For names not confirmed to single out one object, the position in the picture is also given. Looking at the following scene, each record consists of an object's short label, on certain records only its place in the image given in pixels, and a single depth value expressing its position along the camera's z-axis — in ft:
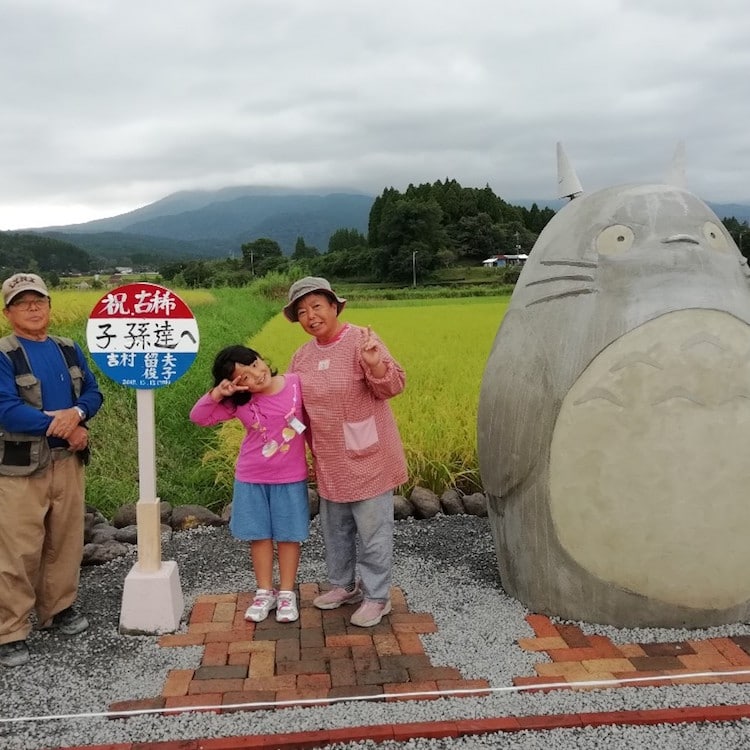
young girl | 9.99
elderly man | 9.55
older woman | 9.80
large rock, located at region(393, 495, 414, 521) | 15.57
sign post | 10.46
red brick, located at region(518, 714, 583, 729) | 7.91
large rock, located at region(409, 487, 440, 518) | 15.61
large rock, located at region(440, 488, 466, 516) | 15.97
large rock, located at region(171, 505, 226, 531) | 15.25
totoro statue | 9.51
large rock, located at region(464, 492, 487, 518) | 15.85
